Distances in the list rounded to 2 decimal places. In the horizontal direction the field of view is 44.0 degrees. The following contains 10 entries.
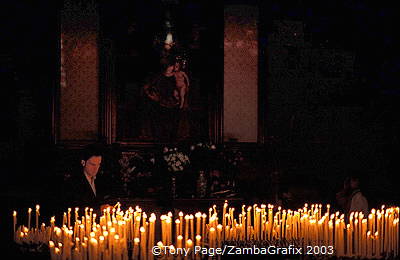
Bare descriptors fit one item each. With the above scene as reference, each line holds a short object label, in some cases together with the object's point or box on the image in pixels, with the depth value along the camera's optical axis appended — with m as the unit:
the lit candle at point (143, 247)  3.45
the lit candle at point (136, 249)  3.39
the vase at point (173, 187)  7.59
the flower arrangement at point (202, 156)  7.92
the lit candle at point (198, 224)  4.12
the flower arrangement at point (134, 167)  8.08
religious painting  8.63
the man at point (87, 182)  5.44
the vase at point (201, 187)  7.79
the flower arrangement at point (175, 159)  7.61
